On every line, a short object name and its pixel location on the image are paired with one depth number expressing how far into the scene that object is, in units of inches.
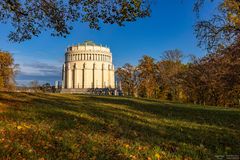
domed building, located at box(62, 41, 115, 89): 4054.2
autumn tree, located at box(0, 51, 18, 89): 1737.3
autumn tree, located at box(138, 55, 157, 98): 1961.0
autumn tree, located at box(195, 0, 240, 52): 544.9
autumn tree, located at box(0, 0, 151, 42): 362.3
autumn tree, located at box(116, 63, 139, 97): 2127.9
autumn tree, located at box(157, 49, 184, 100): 1797.3
